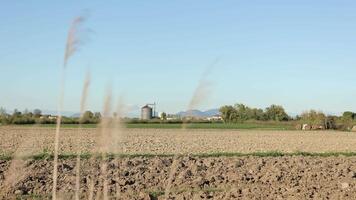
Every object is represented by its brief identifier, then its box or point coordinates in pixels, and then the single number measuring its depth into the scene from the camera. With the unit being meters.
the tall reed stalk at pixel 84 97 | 2.87
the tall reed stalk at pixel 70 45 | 2.86
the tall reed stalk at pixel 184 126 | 2.84
